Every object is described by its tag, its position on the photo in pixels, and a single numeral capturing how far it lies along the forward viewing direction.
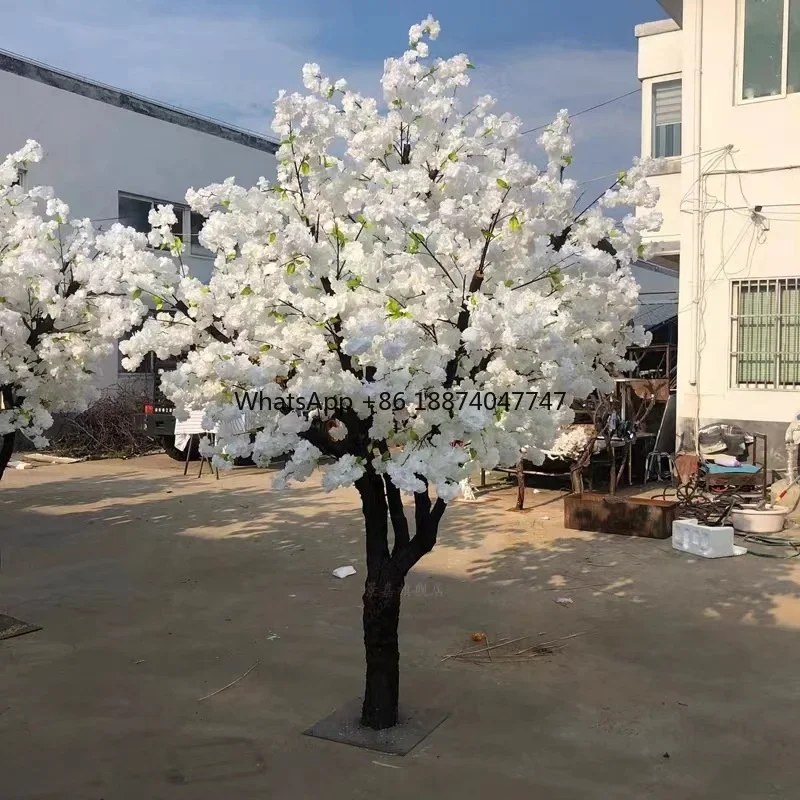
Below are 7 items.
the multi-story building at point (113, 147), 16.22
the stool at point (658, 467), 12.09
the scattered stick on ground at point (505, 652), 5.32
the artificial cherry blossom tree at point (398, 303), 3.76
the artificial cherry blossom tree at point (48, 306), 5.79
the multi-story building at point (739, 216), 10.81
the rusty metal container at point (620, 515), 8.64
